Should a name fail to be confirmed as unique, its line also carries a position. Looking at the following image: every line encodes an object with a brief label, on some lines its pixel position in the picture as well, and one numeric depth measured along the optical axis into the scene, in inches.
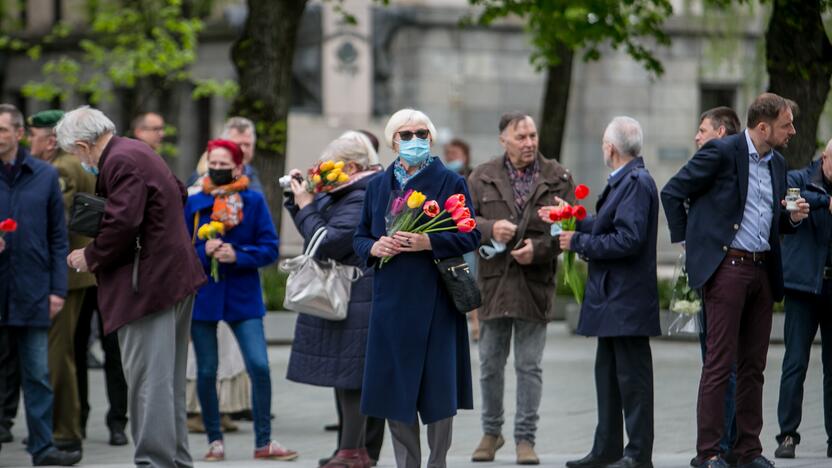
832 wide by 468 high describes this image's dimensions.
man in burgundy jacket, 663.1
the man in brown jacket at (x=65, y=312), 813.2
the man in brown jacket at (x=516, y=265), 774.5
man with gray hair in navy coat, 706.8
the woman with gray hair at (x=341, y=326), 722.8
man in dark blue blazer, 682.2
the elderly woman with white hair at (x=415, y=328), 631.2
